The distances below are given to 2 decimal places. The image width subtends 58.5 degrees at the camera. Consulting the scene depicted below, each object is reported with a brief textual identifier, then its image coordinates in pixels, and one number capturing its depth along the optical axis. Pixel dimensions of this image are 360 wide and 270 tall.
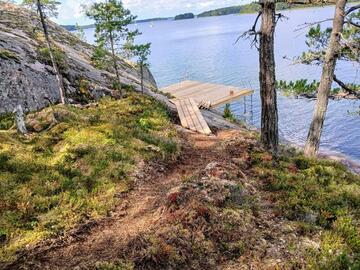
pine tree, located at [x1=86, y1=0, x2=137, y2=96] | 15.28
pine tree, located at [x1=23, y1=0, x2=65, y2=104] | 13.39
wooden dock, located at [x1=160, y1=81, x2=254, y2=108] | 25.51
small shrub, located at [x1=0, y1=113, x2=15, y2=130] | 11.36
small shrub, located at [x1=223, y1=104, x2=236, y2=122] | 21.67
